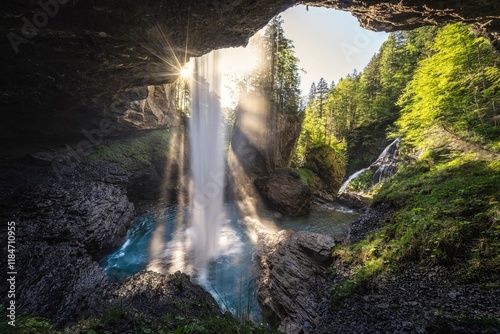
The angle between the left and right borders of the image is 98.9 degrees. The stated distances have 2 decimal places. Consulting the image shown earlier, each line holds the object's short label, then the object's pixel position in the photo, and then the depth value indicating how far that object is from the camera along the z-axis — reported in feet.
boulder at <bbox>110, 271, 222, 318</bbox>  19.51
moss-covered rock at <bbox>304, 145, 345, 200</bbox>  87.76
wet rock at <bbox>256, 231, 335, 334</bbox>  21.80
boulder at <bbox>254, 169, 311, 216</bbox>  62.18
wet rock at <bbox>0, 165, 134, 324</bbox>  22.58
